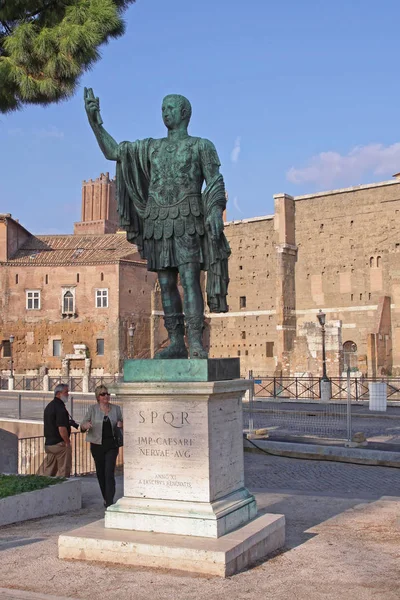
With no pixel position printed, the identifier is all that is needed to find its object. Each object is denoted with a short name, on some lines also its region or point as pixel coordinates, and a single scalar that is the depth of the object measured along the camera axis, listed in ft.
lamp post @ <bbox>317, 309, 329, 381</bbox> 79.20
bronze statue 17.84
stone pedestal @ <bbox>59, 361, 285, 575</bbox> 15.60
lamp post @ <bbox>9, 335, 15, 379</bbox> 121.15
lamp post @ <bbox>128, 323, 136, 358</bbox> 131.54
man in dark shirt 26.73
